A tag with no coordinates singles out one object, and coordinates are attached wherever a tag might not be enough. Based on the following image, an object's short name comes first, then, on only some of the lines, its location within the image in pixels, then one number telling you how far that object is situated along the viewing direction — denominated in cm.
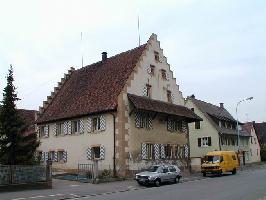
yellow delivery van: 2551
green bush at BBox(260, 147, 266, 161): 5764
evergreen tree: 1819
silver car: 1872
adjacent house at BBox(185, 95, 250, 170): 4194
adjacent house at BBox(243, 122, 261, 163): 5394
